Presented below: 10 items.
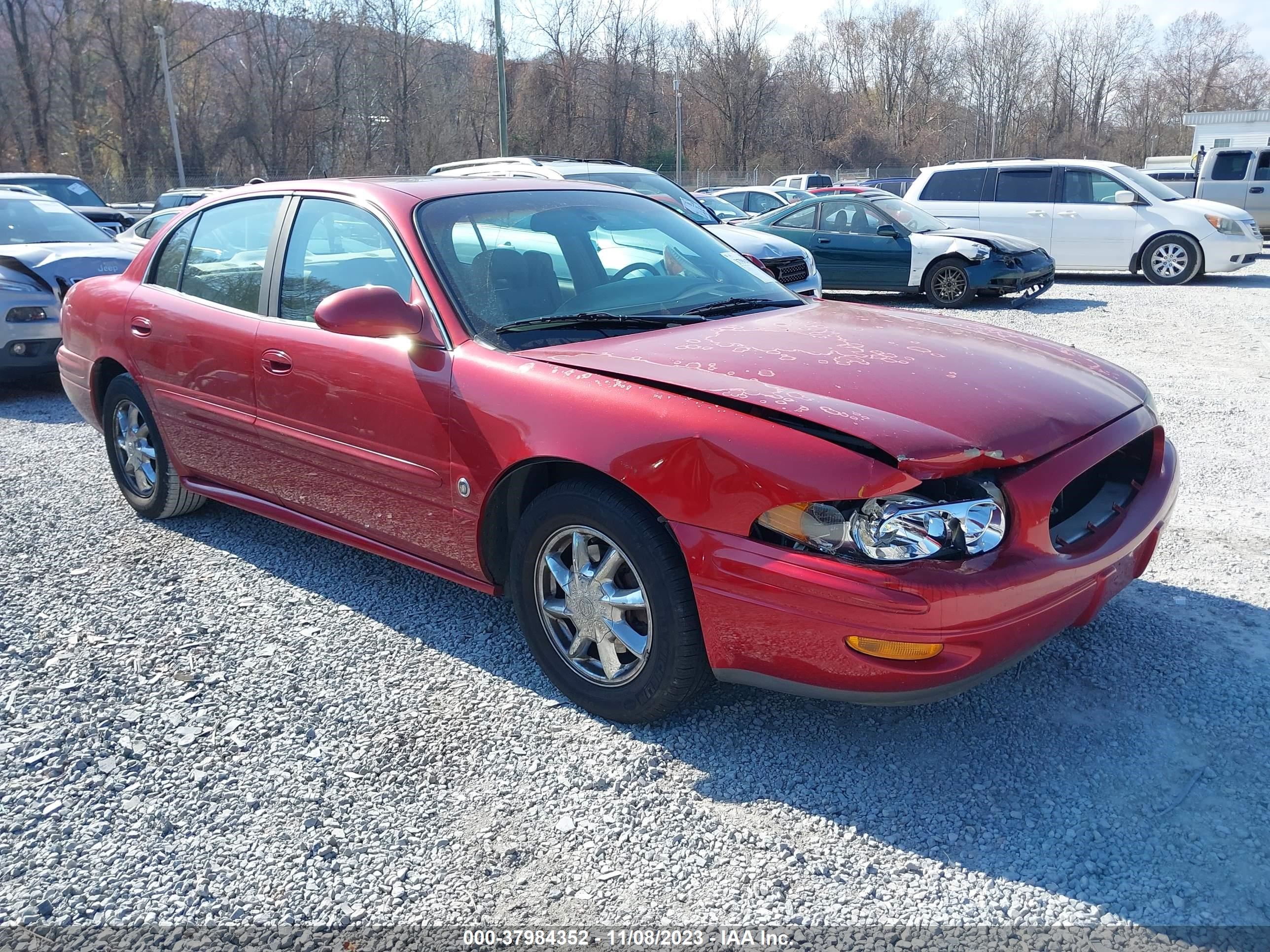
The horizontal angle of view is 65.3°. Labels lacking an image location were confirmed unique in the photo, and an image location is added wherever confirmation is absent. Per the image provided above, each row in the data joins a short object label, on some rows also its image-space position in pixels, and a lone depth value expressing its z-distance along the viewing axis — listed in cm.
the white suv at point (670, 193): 921
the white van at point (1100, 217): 1354
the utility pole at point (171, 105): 3762
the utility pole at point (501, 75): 2236
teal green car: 1177
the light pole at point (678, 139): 5211
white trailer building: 2803
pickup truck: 1808
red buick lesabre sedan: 247
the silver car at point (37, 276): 785
